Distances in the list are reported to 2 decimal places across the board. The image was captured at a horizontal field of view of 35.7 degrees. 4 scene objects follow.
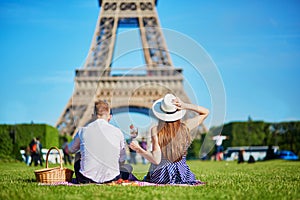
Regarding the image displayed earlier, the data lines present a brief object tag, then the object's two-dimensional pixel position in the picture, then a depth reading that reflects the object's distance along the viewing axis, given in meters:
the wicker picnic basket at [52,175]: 6.41
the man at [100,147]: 5.55
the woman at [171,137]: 5.61
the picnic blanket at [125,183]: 5.88
